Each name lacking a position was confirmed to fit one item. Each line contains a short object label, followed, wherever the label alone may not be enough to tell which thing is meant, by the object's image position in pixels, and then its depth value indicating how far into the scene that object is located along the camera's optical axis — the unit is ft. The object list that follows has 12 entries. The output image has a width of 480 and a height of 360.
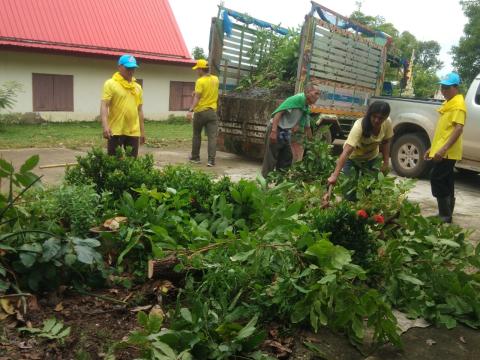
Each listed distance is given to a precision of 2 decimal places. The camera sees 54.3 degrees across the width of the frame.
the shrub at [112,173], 12.30
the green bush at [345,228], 9.53
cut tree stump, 9.08
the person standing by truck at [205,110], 27.17
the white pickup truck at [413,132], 27.04
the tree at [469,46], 101.14
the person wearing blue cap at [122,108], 18.34
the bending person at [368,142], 14.24
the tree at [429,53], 186.39
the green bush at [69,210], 9.84
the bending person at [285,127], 20.04
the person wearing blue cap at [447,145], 17.40
